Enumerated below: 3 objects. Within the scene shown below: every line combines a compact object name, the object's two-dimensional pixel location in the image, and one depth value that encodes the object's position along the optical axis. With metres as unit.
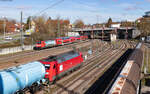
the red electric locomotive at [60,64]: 16.78
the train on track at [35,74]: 11.60
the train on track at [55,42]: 48.96
